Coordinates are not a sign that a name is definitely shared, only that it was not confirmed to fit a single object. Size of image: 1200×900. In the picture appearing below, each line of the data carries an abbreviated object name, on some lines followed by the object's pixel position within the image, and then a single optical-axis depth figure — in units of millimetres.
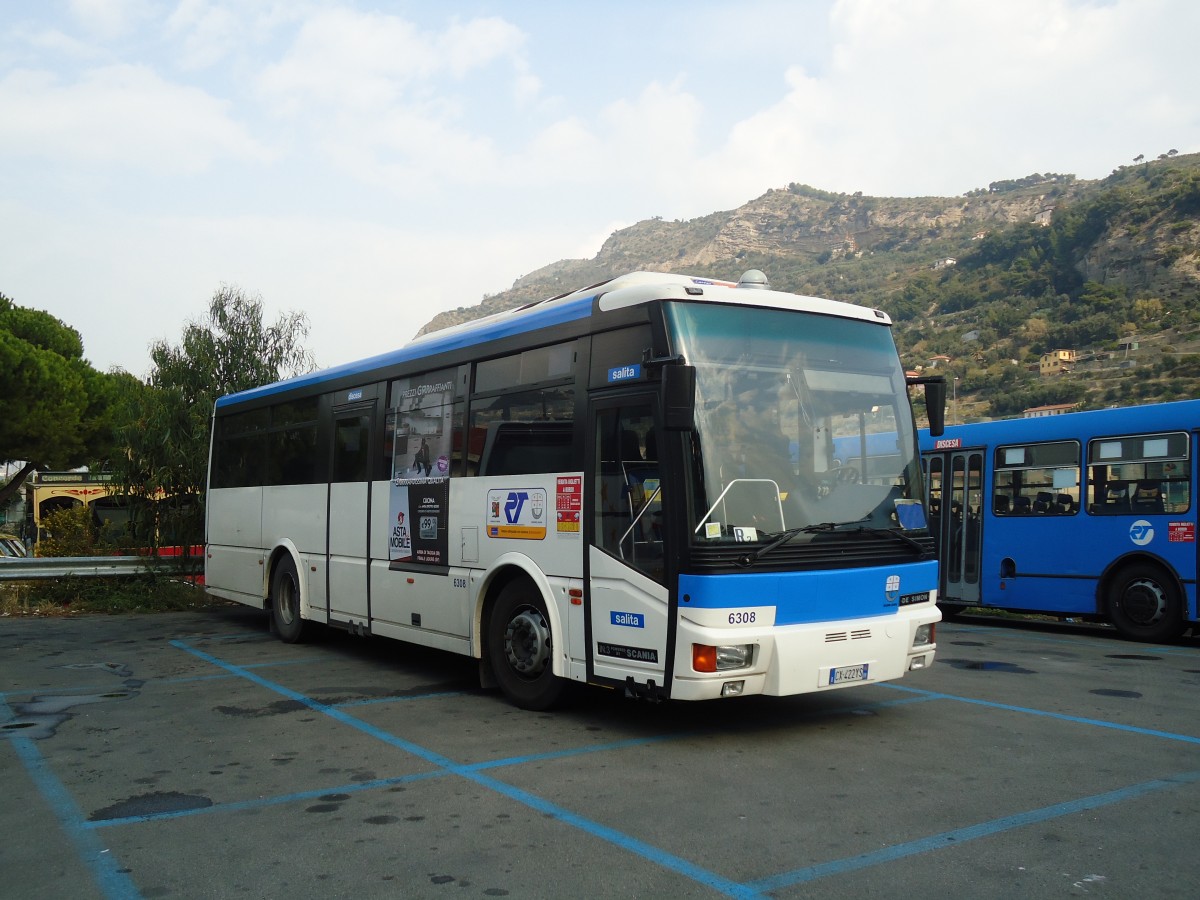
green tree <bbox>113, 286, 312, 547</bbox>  17953
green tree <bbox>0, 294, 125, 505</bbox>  31797
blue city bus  12484
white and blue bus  6590
